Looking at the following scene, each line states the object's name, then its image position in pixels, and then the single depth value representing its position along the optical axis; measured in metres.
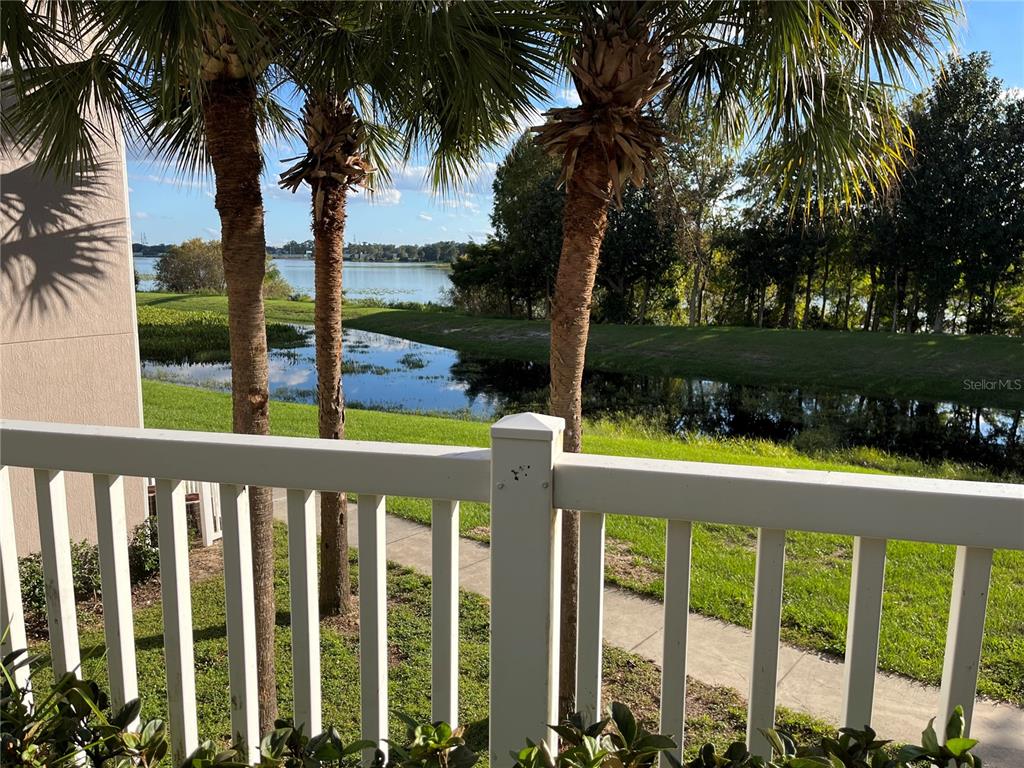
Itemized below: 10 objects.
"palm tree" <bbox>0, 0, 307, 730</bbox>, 3.26
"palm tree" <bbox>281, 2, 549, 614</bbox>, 3.20
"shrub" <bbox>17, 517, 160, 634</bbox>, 4.50
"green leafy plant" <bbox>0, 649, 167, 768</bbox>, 1.29
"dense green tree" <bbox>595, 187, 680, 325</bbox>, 20.30
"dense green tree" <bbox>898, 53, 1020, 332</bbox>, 16.58
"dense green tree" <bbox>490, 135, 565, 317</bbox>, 19.41
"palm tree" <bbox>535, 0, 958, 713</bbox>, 3.64
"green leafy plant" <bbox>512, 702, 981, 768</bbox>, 1.11
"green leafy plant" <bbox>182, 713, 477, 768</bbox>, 1.22
